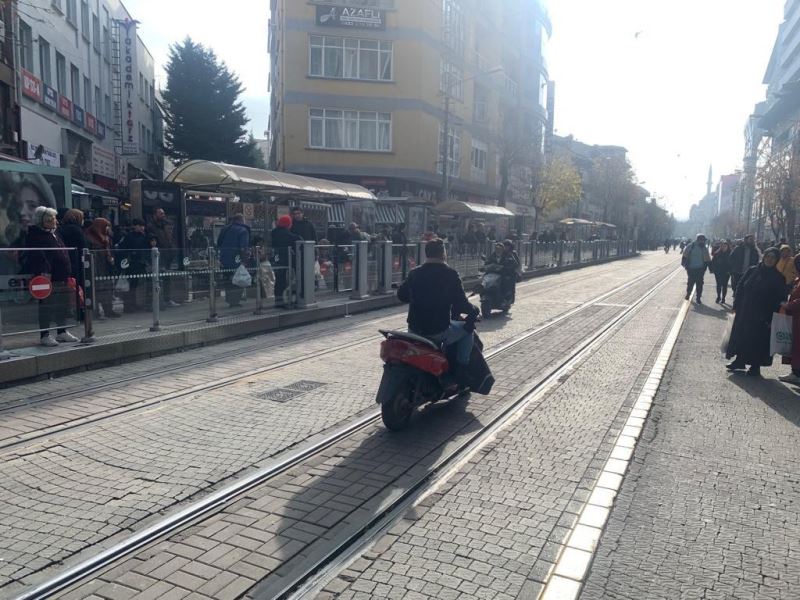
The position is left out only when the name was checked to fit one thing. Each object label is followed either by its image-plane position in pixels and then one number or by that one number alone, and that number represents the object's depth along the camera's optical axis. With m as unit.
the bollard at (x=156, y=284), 9.99
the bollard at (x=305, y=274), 13.28
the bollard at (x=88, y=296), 8.78
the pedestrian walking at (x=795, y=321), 8.33
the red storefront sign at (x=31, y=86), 21.39
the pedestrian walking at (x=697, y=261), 18.38
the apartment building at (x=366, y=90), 34.25
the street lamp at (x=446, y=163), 29.34
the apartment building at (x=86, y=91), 22.55
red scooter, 5.89
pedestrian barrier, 8.07
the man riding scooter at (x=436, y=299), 6.34
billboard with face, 12.71
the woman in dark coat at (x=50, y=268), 8.17
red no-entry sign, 8.12
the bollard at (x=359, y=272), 15.50
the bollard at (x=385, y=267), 16.62
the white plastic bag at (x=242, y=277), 11.85
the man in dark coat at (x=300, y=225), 13.84
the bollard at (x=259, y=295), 12.27
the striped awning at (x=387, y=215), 28.06
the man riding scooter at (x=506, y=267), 14.62
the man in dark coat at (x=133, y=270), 9.70
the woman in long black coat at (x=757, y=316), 8.77
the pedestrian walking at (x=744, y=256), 17.31
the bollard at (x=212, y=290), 11.09
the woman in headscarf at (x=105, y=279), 9.08
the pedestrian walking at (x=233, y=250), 11.63
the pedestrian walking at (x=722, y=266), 18.69
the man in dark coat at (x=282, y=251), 12.88
